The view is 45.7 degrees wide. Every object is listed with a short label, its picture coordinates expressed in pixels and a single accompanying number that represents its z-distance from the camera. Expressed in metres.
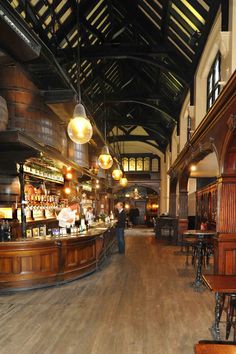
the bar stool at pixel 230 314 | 2.90
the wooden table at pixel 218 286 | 2.72
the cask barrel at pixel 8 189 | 6.05
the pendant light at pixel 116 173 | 11.62
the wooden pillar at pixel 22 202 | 5.69
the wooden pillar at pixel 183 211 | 10.91
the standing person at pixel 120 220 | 8.43
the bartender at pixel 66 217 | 6.05
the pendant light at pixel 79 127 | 5.01
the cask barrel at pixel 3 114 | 4.61
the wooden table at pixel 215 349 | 1.69
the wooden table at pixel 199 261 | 5.31
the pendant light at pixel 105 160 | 7.98
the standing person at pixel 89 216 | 8.46
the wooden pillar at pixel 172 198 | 12.91
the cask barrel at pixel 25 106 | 4.96
